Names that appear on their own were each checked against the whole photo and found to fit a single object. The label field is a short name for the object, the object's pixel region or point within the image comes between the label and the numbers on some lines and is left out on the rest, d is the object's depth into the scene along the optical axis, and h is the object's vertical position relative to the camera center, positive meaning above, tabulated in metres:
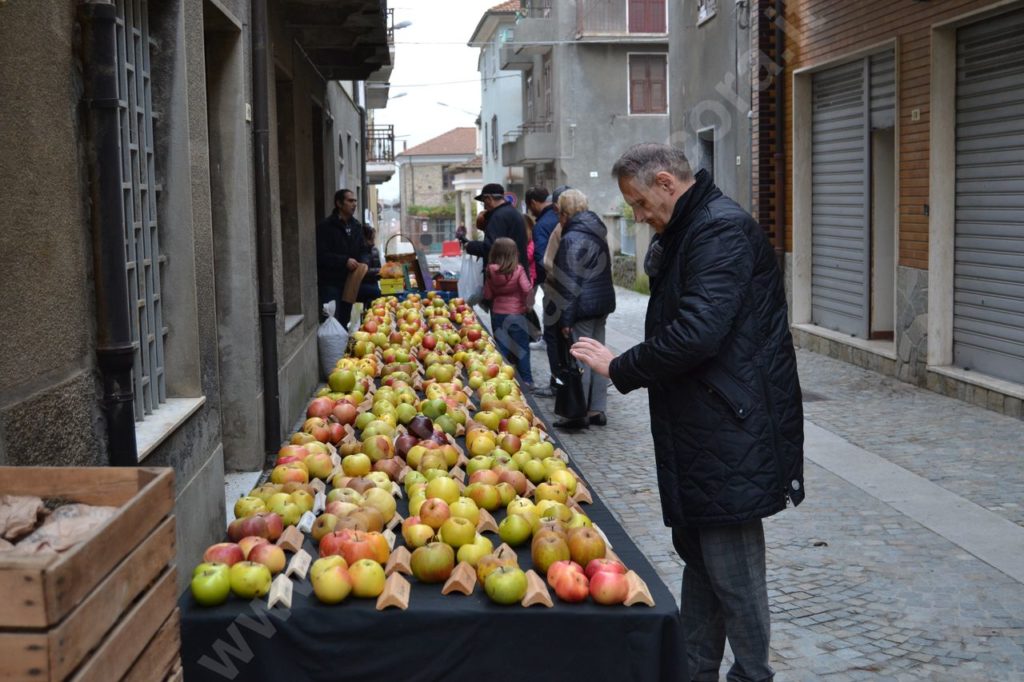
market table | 3.31 -1.15
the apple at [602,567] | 3.45 -0.99
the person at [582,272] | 9.48 -0.39
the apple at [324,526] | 3.85 -0.96
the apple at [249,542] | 3.61 -0.95
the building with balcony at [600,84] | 38.06 +4.46
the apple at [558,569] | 3.43 -0.99
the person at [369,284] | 13.39 -0.65
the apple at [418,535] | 3.80 -0.98
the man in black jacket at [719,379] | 3.68 -0.49
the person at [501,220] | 12.81 +0.05
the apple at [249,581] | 3.36 -0.99
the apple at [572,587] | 3.38 -1.02
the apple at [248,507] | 4.00 -0.93
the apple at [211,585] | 3.32 -0.99
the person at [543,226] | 11.24 -0.02
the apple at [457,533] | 3.75 -0.96
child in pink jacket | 11.52 -0.81
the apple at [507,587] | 3.33 -1.01
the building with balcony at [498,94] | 51.00 +5.86
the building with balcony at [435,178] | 86.19 +3.74
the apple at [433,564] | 3.52 -0.99
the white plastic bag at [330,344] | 11.48 -1.12
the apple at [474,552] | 3.62 -0.99
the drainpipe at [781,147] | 15.54 +0.94
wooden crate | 2.02 -0.66
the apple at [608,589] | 3.35 -1.02
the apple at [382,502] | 4.12 -0.95
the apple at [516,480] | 4.45 -0.95
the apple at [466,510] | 4.02 -0.96
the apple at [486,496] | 4.28 -0.97
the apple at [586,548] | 3.61 -0.98
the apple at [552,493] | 4.31 -0.97
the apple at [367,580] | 3.38 -1.00
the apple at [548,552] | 3.60 -0.99
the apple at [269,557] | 3.53 -0.97
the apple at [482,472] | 4.45 -0.94
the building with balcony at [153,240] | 3.49 -0.04
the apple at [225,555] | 3.52 -0.96
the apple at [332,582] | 3.34 -0.99
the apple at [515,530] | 3.88 -0.99
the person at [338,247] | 12.64 -0.21
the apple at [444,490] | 4.24 -0.94
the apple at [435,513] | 3.96 -0.95
